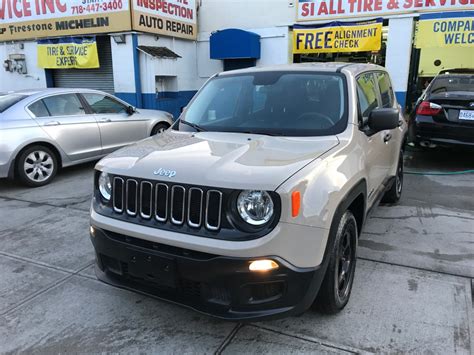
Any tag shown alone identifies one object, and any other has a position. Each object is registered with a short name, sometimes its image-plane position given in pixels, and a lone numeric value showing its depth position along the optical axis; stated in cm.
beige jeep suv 230
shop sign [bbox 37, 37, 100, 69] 1192
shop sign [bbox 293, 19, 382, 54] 1079
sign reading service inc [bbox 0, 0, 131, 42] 1101
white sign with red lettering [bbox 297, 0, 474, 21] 1005
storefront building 1048
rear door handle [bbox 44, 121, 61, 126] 655
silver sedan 619
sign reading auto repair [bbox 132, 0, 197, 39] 1101
